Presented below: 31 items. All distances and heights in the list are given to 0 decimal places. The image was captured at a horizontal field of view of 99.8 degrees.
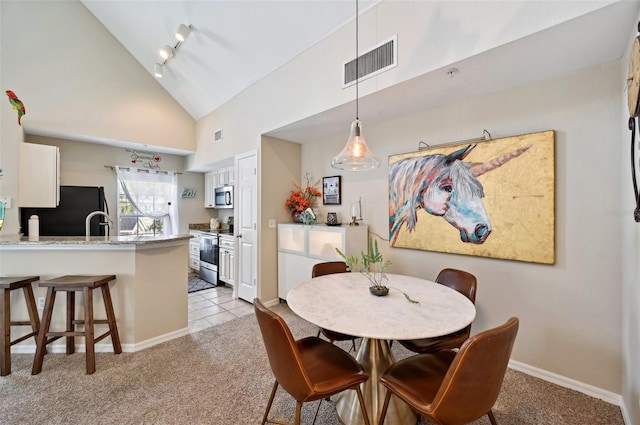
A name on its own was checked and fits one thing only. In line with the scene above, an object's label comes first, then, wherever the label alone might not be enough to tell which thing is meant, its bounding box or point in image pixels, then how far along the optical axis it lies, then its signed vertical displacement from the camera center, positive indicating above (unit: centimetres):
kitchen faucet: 438 -34
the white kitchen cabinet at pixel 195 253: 554 -89
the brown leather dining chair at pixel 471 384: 112 -74
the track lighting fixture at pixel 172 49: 337 +227
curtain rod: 499 +82
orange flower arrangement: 398 +19
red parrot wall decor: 298 +125
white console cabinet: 325 -46
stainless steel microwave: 531 +29
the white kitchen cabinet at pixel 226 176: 531 +71
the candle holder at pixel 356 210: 345 +1
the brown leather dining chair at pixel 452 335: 181 -88
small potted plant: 180 -53
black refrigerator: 394 -2
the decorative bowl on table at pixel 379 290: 180 -54
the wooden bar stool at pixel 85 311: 222 -85
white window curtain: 517 +39
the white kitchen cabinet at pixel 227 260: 445 -84
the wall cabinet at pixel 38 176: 350 +47
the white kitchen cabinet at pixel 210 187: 587 +53
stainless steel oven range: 489 -86
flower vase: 399 -8
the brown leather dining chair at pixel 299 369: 128 -87
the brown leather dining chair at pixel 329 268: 252 -55
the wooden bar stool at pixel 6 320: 219 -90
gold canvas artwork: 217 +11
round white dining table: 135 -58
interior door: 393 -19
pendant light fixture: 206 +42
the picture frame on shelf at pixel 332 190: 375 +29
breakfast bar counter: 253 -55
